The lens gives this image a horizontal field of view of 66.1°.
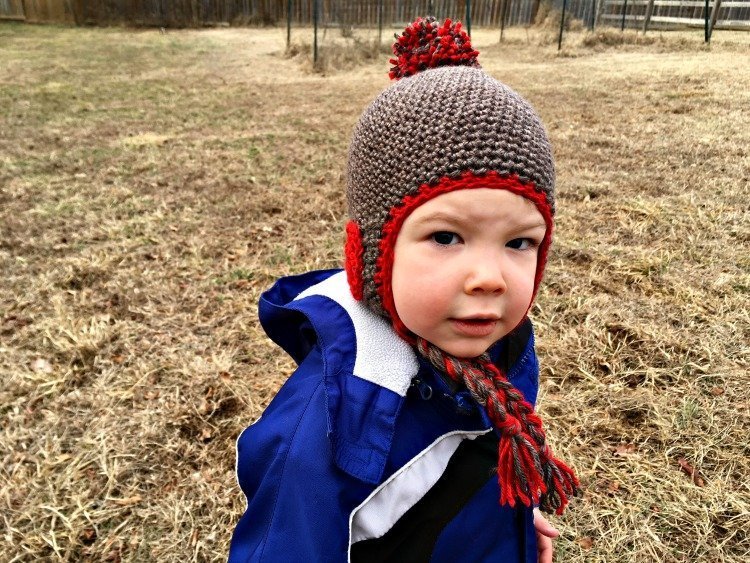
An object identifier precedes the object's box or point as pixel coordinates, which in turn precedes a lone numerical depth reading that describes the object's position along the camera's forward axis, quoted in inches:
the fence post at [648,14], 614.5
